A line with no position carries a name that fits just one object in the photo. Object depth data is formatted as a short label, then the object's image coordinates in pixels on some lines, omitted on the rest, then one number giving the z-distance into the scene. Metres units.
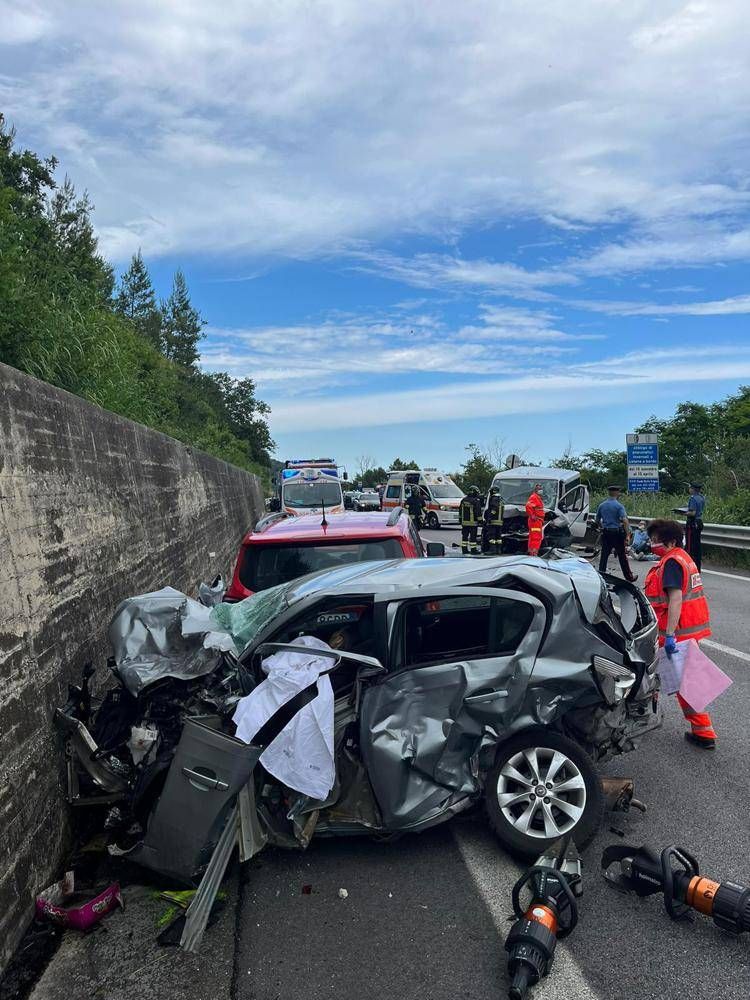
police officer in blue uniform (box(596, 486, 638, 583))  14.14
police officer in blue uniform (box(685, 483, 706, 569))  15.45
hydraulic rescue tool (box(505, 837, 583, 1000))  3.00
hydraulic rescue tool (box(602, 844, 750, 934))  3.24
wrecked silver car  3.81
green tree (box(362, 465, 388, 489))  104.38
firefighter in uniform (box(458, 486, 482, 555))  16.27
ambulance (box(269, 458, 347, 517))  18.85
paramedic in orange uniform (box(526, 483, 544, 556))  15.89
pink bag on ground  3.55
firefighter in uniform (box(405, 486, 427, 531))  29.22
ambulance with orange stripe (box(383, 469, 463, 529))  30.48
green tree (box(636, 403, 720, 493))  51.91
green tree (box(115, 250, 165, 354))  52.09
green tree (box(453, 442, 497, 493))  48.16
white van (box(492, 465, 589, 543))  20.78
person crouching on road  17.05
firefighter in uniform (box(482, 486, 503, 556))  16.25
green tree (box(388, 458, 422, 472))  87.94
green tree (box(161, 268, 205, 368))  63.34
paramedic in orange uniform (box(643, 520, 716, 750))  5.50
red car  5.93
